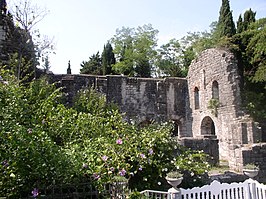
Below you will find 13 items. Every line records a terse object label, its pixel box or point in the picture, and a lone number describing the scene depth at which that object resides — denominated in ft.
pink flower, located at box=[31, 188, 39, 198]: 13.32
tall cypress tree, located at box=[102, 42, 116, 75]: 113.99
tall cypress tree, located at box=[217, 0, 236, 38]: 86.38
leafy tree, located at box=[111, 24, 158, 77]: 113.29
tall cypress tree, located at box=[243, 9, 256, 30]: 78.23
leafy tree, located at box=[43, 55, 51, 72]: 51.83
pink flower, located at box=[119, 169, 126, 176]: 15.86
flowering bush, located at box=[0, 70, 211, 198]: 13.51
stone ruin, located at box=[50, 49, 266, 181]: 43.29
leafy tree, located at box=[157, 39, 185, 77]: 114.93
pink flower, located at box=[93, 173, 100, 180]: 15.20
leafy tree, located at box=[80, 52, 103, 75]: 124.26
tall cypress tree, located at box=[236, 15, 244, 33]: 80.42
